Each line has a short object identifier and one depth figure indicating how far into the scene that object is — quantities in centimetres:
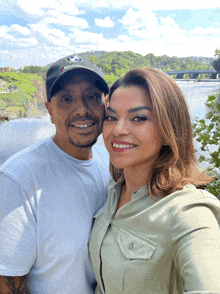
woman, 29
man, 41
